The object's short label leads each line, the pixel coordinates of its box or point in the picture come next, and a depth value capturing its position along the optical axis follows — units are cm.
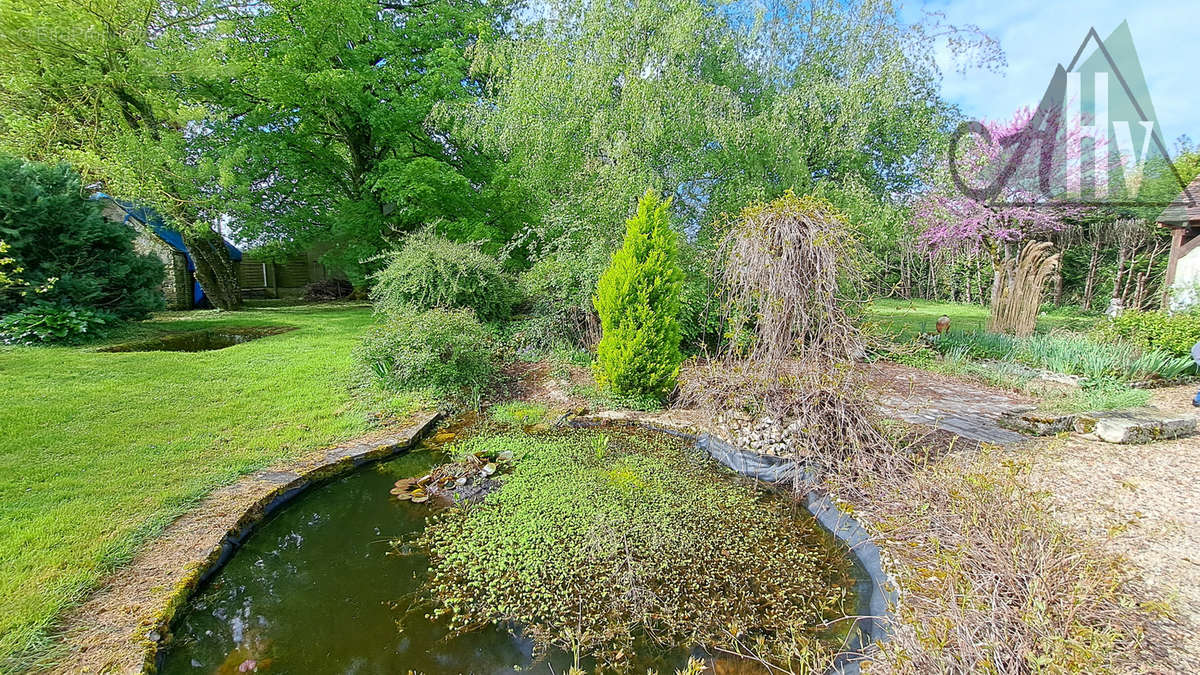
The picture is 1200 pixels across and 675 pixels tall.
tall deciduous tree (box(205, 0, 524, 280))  993
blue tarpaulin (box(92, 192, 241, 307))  1028
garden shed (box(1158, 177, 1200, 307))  828
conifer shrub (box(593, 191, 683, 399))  528
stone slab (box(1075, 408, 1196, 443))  409
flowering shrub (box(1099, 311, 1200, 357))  612
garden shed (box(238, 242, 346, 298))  1603
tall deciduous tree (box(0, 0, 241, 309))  837
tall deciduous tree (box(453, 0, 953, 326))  650
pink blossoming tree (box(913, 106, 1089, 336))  1066
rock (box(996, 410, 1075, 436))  441
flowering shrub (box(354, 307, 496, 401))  579
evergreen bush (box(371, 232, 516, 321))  742
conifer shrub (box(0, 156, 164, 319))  732
